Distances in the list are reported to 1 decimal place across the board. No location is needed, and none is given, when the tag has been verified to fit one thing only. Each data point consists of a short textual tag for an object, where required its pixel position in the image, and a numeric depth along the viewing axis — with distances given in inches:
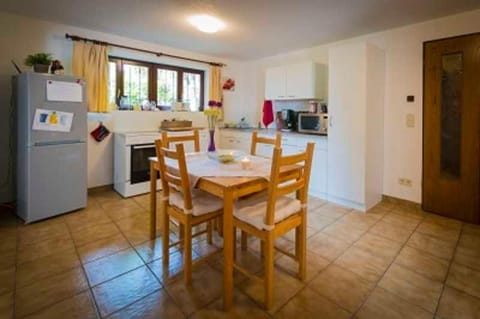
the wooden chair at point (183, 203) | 72.4
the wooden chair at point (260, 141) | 104.6
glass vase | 98.7
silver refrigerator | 108.3
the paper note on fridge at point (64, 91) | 110.7
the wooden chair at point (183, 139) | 99.6
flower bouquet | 98.4
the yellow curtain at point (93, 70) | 139.0
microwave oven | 156.3
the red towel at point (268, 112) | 195.9
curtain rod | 136.7
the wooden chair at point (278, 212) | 64.1
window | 162.9
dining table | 64.4
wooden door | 112.7
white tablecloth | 73.5
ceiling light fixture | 119.9
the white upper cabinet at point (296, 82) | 162.4
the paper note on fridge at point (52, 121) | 108.7
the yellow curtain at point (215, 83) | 198.8
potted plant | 113.1
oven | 145.8
